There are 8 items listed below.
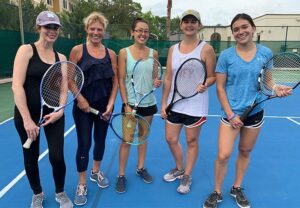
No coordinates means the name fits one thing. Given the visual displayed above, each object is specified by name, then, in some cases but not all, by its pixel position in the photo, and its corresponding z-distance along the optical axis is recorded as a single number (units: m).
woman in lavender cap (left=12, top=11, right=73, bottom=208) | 2.65
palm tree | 25.96
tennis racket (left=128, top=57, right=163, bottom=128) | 3.32
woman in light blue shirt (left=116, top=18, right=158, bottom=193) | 3.32
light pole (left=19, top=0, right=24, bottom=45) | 12.34
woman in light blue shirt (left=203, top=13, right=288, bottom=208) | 2.80
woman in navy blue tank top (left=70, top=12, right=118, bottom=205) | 3.11
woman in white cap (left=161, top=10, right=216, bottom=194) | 3.17
